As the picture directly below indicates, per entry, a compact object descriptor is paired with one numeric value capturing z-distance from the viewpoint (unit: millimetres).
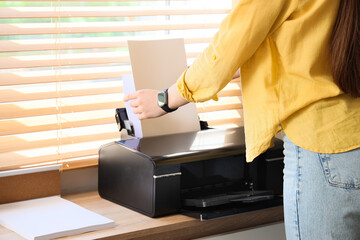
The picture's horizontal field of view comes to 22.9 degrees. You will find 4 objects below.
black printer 2622
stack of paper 2498
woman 2135
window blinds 2927
